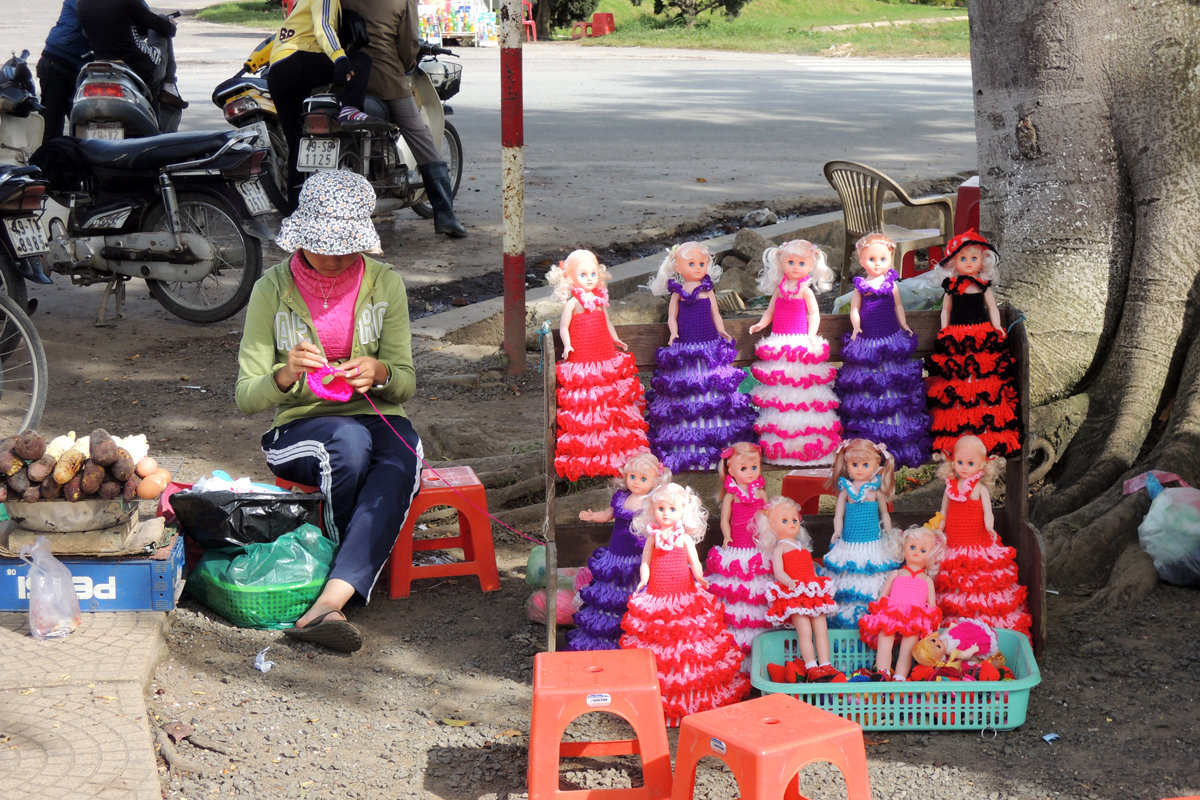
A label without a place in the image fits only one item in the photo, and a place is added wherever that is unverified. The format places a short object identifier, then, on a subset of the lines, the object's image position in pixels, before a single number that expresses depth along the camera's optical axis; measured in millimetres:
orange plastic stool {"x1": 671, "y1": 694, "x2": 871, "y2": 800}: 2662
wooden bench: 3641
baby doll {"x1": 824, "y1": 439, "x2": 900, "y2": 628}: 3566
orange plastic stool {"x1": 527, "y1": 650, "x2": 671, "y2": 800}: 2945
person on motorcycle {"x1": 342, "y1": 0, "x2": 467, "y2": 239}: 8219
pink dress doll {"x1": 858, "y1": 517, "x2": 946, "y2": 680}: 3438
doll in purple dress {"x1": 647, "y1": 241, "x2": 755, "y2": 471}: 3646
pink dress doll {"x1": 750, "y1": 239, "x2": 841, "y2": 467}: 3662
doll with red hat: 3633
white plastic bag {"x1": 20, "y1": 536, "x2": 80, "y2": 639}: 3658
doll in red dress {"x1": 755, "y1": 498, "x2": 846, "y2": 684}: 3465
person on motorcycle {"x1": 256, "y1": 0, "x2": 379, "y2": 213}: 7660
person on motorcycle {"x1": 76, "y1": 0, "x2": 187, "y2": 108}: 8086
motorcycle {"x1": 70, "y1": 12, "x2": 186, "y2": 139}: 7605
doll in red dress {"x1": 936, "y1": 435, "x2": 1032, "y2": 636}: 3586
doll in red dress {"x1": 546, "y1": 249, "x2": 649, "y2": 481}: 3652
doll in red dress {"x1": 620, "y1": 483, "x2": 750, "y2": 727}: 3400
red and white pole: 5914
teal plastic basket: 3279
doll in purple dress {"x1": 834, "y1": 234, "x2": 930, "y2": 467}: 3666
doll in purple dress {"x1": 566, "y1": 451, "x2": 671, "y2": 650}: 3535
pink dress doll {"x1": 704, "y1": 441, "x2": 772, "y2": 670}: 3594
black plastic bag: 3932
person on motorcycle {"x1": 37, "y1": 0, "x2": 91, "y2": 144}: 8859
